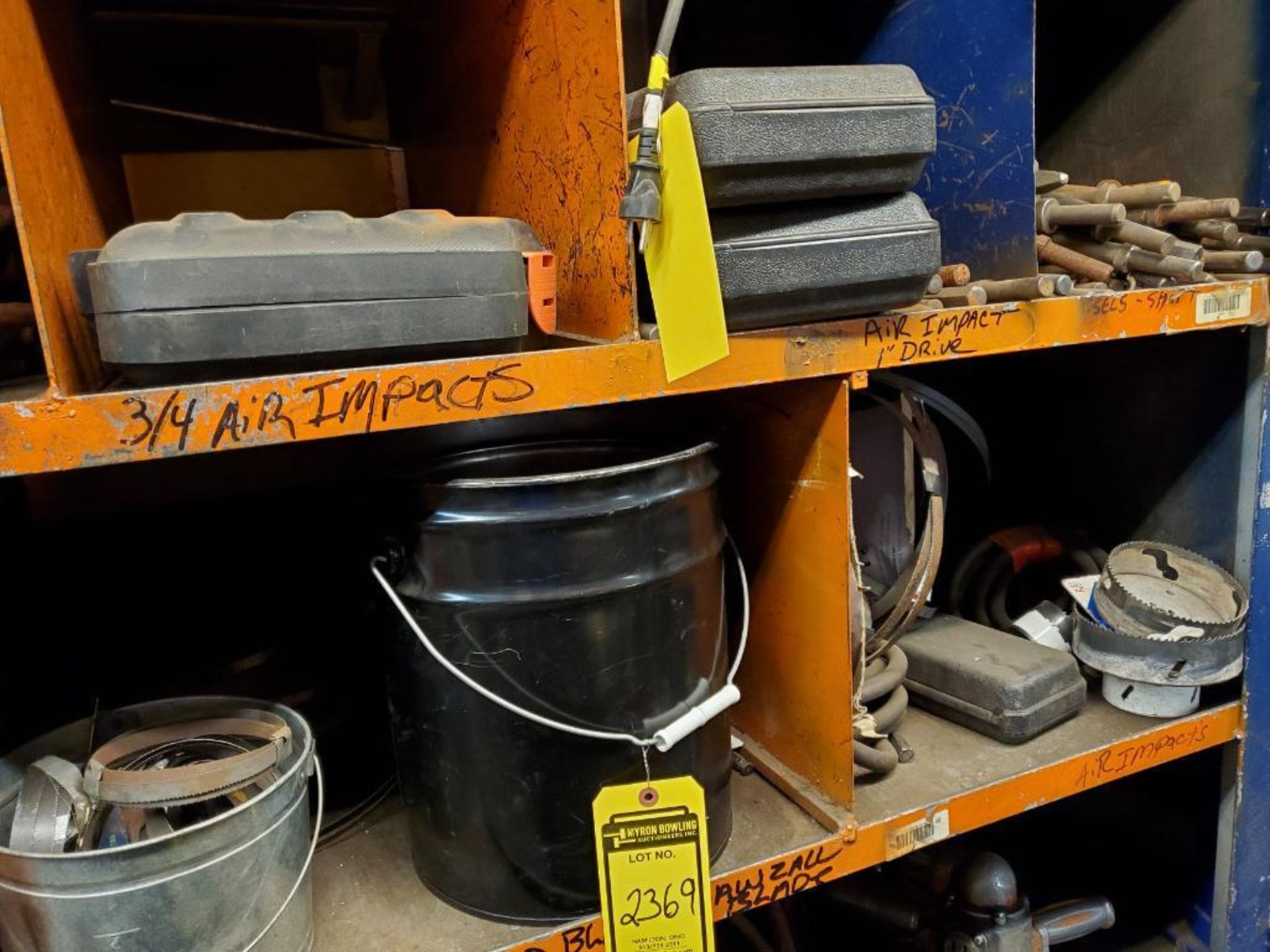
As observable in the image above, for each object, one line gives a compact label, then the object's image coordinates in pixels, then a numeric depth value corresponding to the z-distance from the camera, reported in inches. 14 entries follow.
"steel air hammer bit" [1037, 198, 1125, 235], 38.4
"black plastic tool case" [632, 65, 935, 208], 25.6
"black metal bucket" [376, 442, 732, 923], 27.5
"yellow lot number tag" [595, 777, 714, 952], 28.9
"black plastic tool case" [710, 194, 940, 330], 27.3
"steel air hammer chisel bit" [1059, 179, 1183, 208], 39.4
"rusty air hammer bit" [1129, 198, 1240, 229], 39.3
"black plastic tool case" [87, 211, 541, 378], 22.1
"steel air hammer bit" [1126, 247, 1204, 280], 36.6
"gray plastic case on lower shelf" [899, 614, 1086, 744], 39.7
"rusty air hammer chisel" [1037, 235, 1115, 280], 38.4
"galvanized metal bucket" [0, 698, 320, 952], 24.3
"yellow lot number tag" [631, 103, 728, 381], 25.7
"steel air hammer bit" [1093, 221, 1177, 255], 38.0
